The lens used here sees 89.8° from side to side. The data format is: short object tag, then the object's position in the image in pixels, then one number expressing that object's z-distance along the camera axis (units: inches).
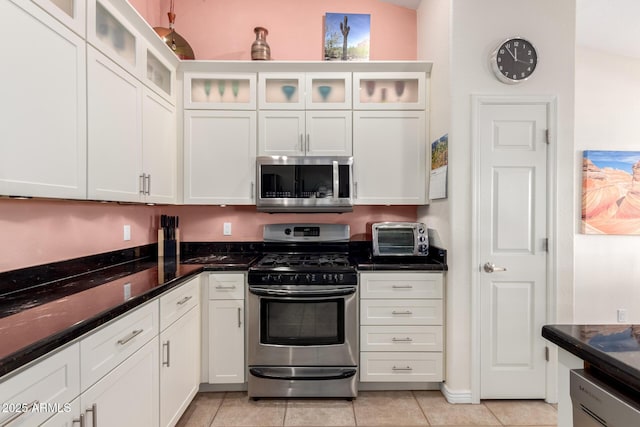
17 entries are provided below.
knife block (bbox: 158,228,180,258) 105.7
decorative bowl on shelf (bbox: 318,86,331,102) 107.8
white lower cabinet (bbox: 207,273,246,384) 93.0
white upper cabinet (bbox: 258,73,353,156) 106.2
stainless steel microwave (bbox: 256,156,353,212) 102.4
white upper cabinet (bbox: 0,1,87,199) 46.0
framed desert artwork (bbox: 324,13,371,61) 115.5
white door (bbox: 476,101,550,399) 89.4
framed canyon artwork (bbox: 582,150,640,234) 119.0
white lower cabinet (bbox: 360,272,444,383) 93.4
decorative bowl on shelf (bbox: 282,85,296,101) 107.8
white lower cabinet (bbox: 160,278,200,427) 70.4
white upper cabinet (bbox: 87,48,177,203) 63.7
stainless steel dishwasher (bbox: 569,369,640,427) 26.6
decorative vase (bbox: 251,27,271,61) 107.4
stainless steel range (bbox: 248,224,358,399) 89.7
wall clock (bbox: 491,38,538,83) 88.4
